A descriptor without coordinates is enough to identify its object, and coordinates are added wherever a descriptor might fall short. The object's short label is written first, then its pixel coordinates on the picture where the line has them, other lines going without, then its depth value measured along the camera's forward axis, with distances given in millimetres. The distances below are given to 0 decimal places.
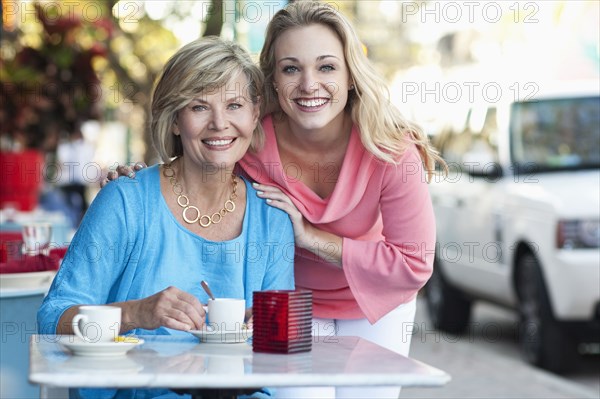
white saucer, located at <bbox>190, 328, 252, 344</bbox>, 3287
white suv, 8125
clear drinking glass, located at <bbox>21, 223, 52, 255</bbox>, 5270
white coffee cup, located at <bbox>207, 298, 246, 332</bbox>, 3301
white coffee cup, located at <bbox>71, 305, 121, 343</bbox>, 3053
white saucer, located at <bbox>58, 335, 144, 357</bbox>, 2943
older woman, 3705
